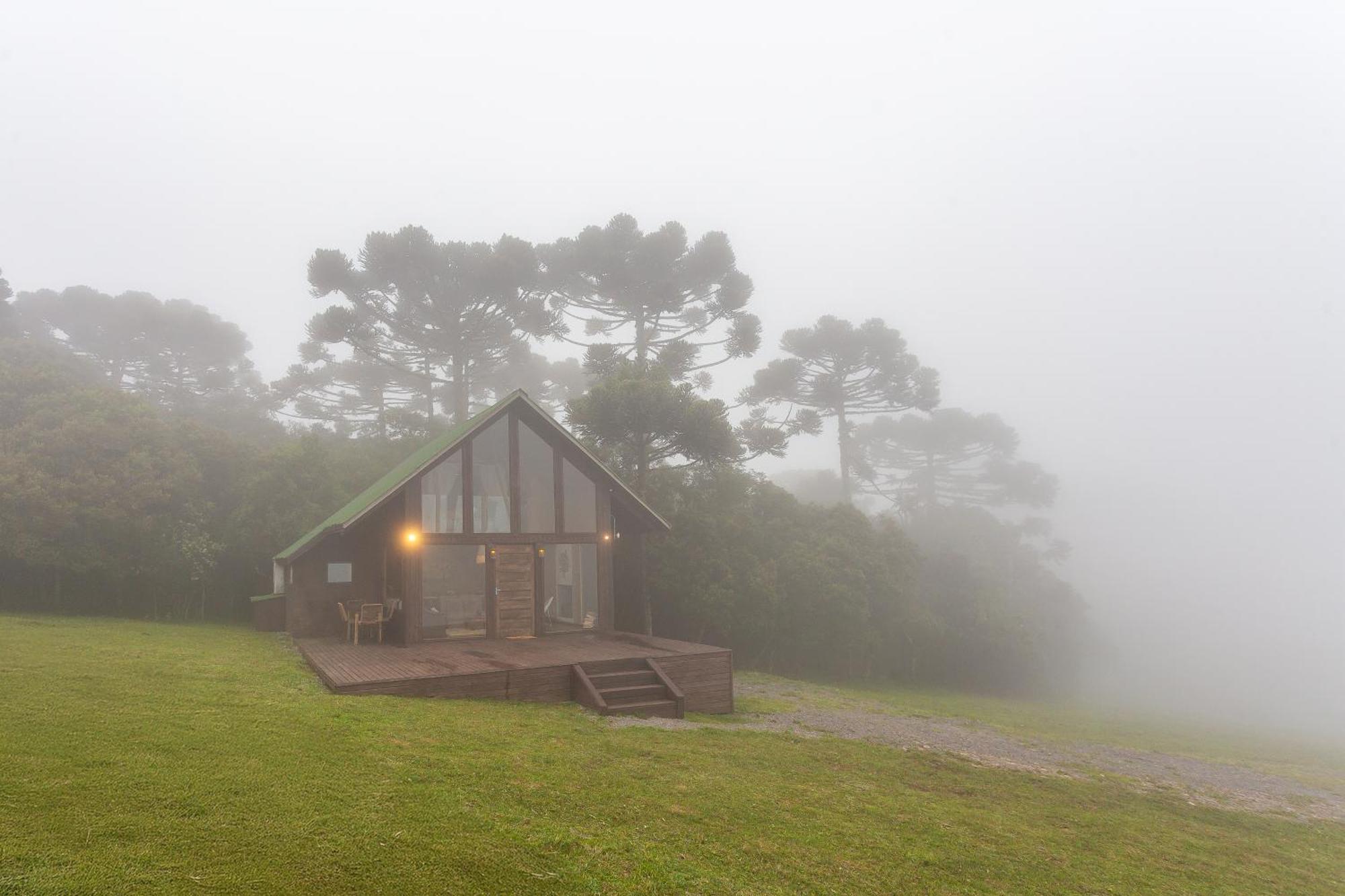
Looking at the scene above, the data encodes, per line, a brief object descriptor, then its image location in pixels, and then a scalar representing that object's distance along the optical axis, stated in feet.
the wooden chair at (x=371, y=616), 48.47
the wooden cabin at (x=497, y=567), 42.22
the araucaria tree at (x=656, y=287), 97.66
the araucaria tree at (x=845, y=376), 118.52
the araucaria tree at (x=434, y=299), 96.78
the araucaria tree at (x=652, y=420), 67.87
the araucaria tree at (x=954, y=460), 161.17
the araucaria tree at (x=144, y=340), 140.67
